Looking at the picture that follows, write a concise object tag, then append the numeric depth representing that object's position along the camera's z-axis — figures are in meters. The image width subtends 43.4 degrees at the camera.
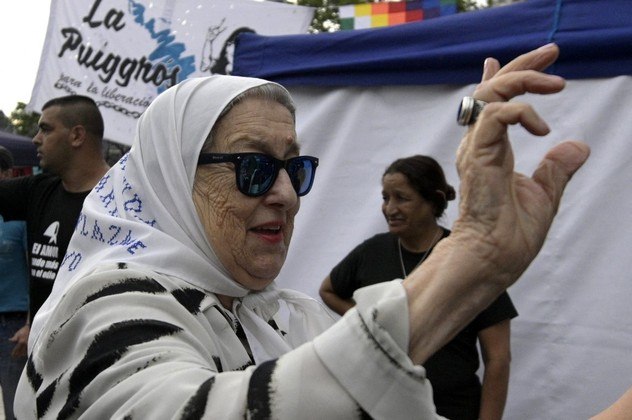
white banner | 5.15
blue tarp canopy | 3.00
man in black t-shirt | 3.90
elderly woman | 1.04
